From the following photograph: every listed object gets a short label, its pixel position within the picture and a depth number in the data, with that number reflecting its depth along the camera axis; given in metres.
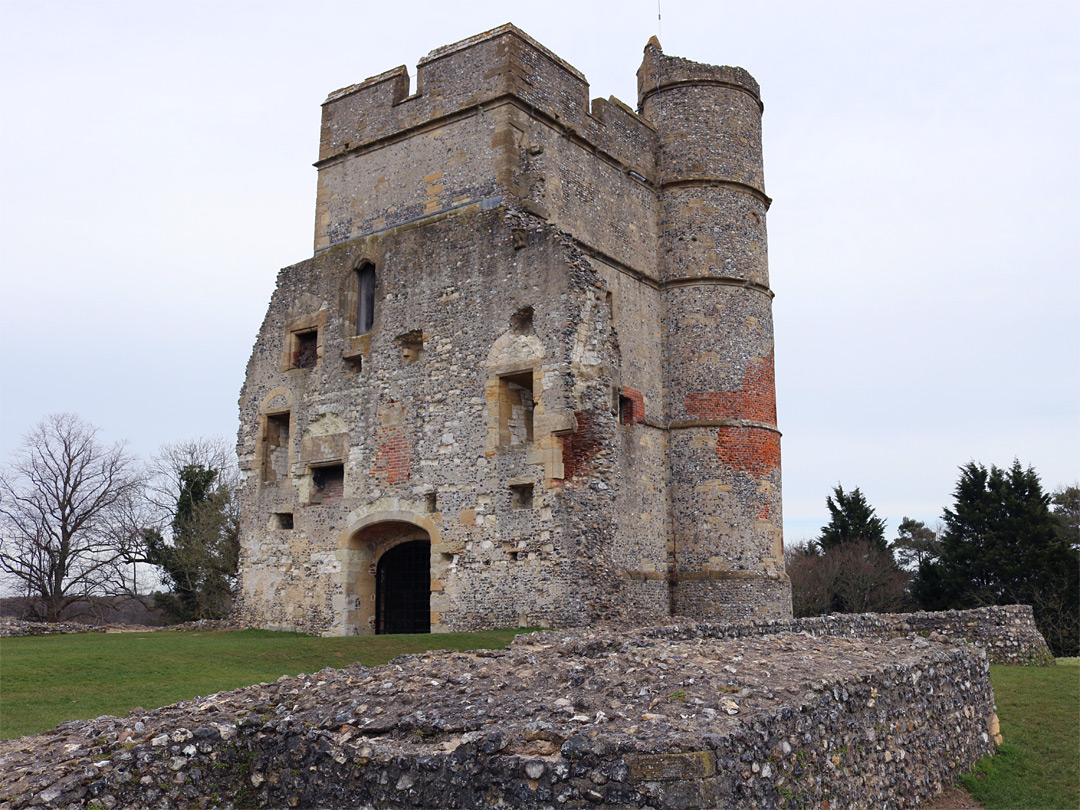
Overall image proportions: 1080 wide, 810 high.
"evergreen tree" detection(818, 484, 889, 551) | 43.94
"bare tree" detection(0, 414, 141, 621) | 33.88
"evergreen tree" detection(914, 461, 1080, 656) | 30.89
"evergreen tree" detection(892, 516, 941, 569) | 47.50
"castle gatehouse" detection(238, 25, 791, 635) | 16.89
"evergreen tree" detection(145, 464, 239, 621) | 33.81
